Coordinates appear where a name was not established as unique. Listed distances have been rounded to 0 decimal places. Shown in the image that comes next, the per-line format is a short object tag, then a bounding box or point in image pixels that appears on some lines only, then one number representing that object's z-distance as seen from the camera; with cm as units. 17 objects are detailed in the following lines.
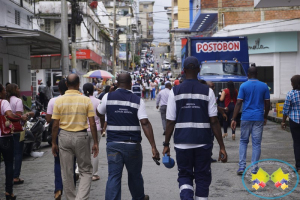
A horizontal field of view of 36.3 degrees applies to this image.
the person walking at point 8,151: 723
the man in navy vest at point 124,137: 598
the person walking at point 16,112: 801
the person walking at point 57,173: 714
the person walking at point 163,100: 1568
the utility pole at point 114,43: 4347
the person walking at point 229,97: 1494
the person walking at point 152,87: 4090
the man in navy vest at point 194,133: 554
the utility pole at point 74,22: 2575
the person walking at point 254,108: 849
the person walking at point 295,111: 877
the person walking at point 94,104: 853
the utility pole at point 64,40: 1959
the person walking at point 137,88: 3325
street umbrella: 2934
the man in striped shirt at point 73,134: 645
